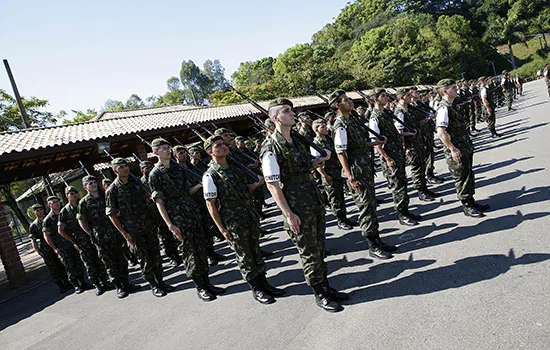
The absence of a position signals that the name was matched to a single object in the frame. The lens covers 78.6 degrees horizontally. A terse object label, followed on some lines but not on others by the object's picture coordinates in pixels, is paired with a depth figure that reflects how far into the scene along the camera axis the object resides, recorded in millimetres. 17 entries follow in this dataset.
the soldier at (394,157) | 5020
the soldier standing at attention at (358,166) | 4172
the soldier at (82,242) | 5946
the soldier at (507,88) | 16391
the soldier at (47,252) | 6896
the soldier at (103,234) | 5293
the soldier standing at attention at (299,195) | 3223
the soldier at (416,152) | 6133
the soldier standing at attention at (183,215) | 4273
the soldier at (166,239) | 6660
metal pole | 14480
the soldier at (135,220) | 4836
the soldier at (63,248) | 6414
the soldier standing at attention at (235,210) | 3713
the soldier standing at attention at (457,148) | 4613
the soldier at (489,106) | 10291
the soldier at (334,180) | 5934
